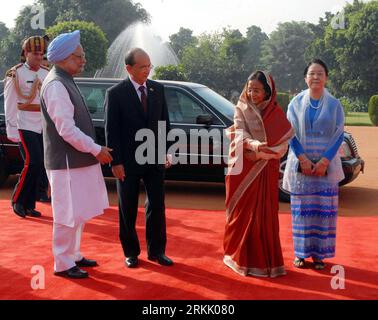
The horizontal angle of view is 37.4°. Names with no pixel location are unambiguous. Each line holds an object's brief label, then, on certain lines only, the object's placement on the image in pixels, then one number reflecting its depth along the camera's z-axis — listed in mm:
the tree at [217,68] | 50344
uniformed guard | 7031
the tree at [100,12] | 61875
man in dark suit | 4789
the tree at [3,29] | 98938
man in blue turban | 4406
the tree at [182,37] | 109062
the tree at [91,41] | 41906
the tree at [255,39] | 104412
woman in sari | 4715
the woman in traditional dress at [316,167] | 5059
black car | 8141
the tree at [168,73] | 31794
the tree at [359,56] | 45719
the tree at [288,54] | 79606
